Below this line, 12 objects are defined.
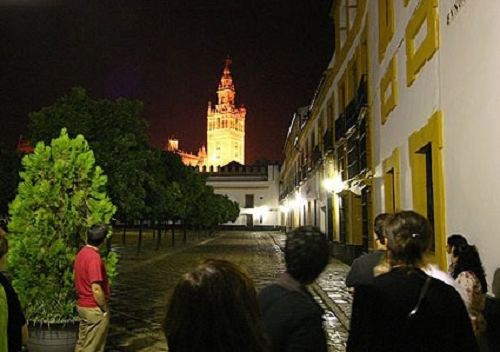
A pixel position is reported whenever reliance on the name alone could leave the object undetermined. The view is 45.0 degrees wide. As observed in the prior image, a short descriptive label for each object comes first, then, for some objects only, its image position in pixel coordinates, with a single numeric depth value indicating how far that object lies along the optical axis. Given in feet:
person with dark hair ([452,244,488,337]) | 13.91
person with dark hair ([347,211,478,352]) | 8.33
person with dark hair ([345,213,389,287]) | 14.53
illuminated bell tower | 447.42
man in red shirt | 18.37
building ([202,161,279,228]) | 235.20
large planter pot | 20.88
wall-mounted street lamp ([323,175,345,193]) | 59.97
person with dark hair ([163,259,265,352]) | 6.48
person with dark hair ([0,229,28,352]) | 12.05
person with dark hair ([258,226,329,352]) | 7.93
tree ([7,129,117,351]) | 21.76
